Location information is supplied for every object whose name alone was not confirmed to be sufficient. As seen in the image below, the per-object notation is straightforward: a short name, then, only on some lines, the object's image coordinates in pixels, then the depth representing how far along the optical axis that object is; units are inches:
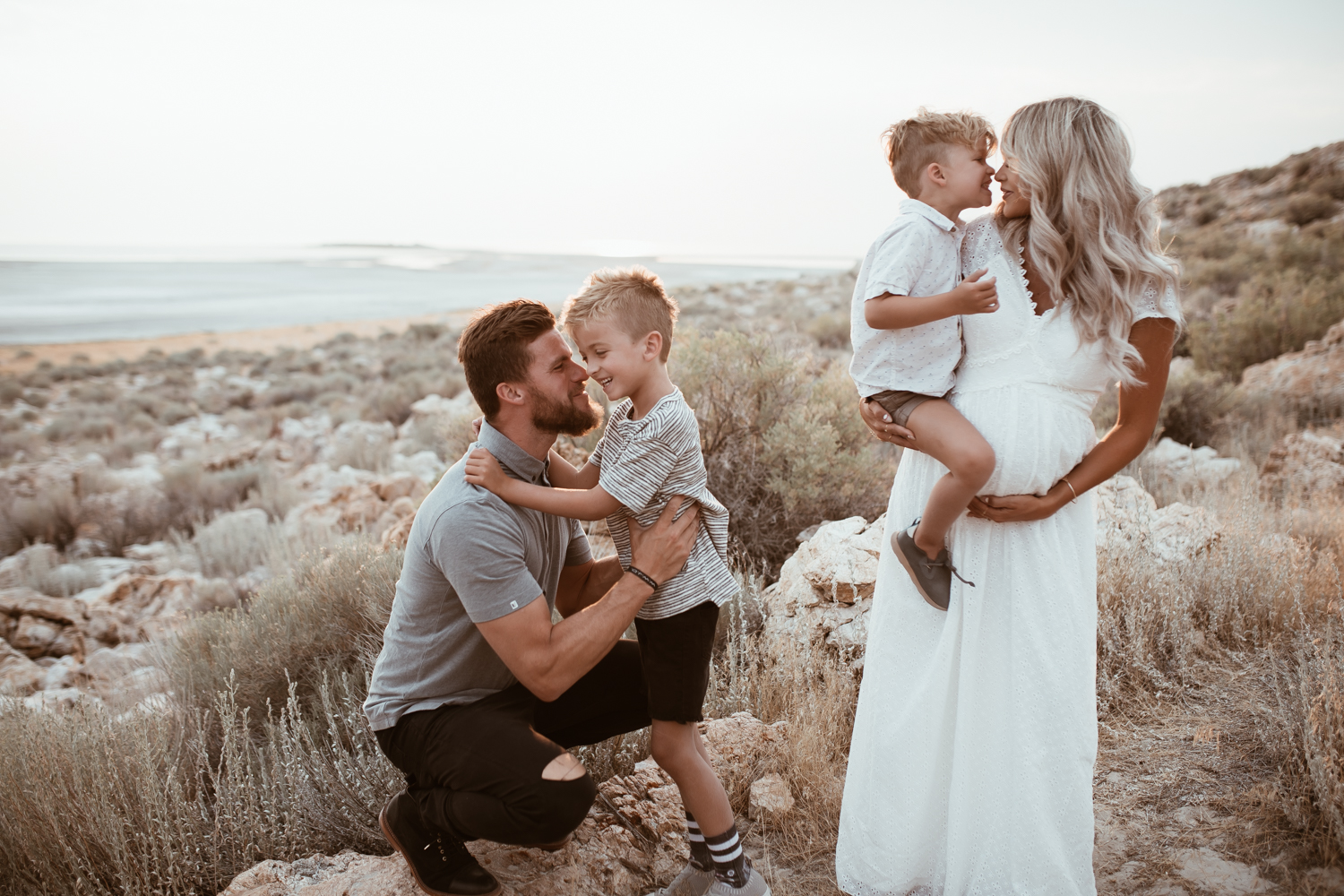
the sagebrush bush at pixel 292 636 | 166.4
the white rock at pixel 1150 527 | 173.5
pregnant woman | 80.5
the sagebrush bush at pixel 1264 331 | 389.1
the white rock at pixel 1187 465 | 251.6
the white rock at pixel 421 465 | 385.1
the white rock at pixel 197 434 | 533.6
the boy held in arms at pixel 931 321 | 84.7
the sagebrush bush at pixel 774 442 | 211.6
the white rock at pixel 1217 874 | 98.6
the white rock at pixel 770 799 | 118.2
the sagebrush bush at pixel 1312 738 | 101.0
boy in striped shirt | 93.4
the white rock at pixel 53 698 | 184.9
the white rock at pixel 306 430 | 518.9
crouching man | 91.7
